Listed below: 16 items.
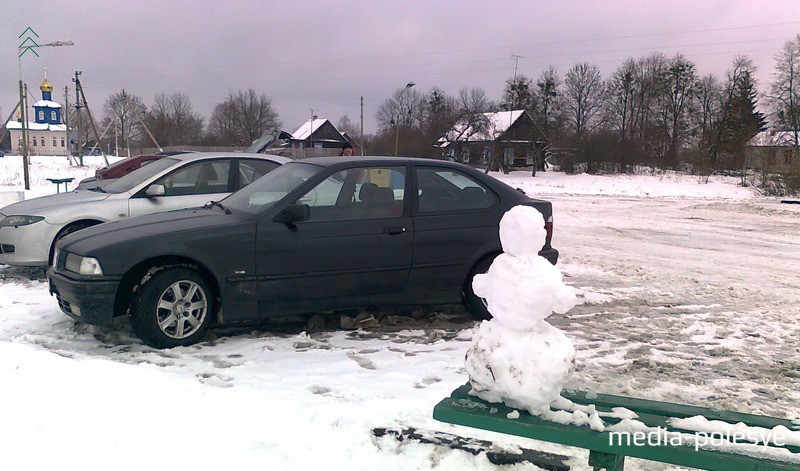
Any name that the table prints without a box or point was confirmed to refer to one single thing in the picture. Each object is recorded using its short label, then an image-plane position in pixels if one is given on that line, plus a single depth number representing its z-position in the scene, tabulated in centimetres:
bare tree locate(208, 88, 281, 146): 7806
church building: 9956
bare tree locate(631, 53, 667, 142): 6084
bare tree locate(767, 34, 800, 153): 3884
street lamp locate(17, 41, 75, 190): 2246
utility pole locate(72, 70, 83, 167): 4058
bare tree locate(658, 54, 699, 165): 5931
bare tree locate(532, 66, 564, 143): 5962
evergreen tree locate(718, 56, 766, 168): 5316
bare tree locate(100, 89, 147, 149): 7400
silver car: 747
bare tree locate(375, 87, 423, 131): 7294
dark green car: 516
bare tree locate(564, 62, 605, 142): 6225
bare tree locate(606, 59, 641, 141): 6278
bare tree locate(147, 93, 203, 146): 7088
